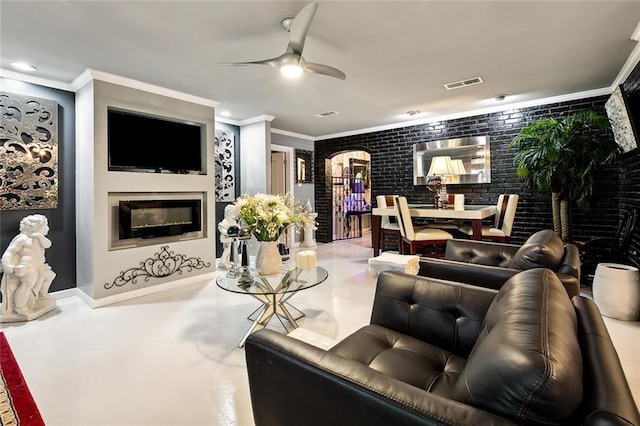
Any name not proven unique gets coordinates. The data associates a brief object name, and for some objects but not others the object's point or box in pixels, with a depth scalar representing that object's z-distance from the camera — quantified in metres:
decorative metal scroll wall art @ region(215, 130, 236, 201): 5.36
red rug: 1.69
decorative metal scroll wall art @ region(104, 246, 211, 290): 3.66
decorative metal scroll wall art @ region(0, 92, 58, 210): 3.27
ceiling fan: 2.10
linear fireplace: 3.71
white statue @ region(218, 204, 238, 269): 4.78
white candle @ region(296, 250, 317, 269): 2.79
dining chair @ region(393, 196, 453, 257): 4.21
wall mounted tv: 3.61
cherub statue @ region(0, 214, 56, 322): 2.98
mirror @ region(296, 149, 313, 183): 7.04
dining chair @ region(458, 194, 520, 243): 4.23
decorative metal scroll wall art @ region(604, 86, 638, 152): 3.12
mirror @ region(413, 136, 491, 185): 5.20
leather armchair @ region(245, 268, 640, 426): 0.73
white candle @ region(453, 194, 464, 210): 4.39
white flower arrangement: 2.58
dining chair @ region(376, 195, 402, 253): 5.34
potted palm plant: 3.92
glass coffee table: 2.38
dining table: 4.03
